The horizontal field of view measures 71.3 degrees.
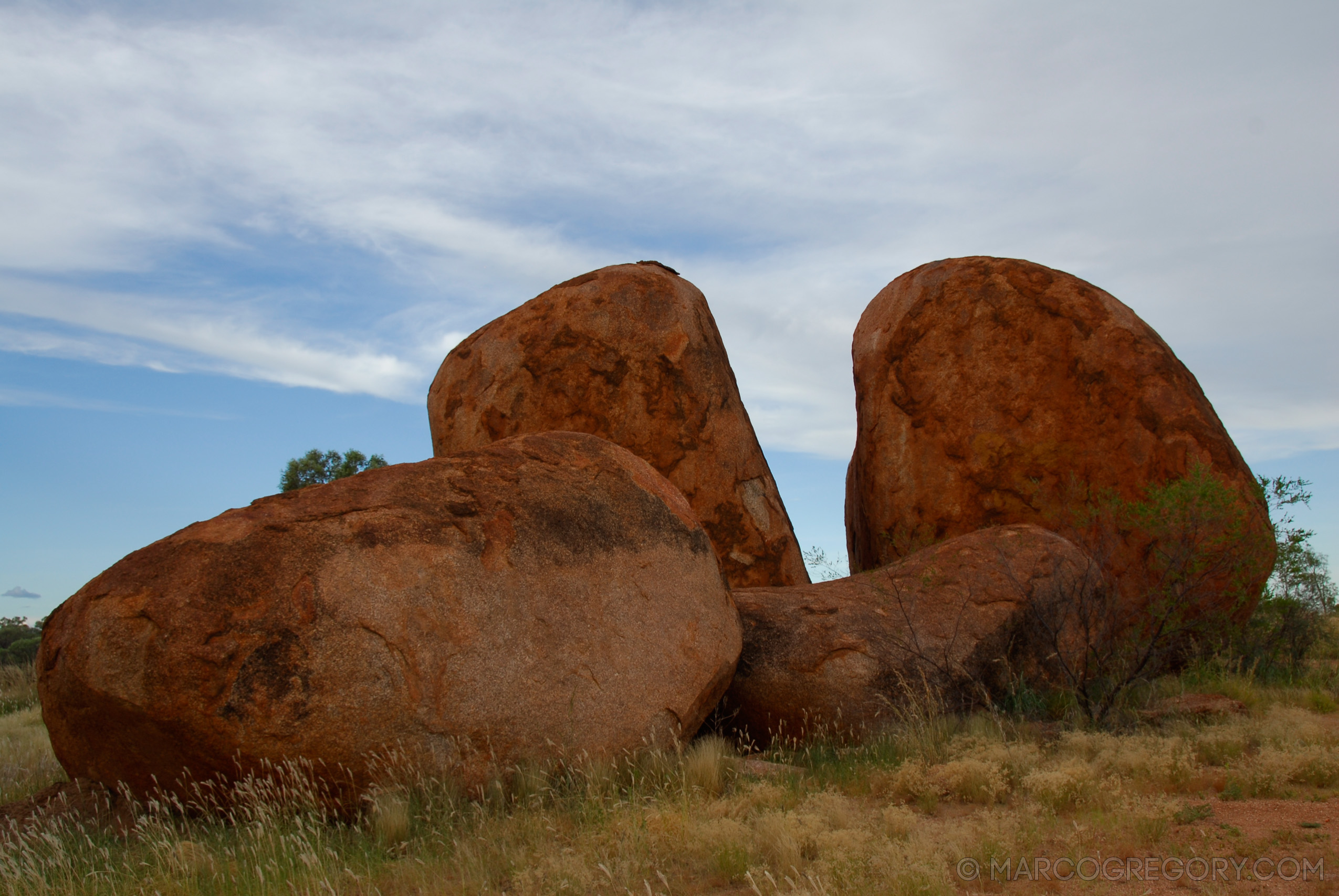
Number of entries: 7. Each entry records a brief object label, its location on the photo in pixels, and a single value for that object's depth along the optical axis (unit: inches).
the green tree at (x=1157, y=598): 301.7
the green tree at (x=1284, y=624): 369.1
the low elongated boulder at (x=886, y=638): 274.1
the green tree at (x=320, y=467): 815.7
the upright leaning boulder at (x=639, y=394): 357.7
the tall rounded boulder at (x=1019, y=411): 377.7
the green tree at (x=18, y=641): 750.5
